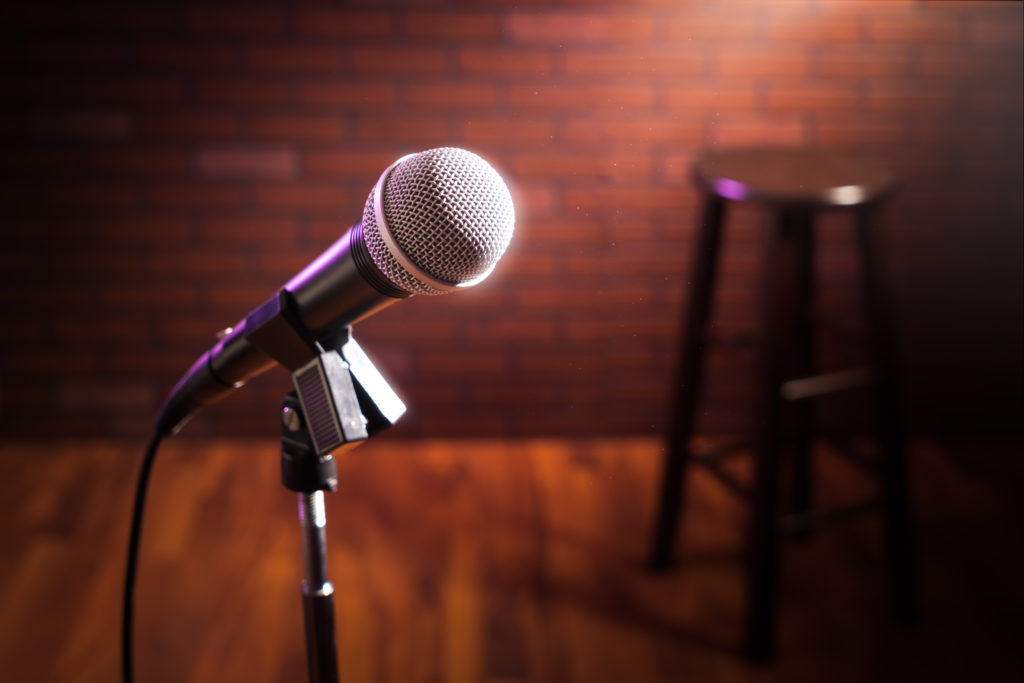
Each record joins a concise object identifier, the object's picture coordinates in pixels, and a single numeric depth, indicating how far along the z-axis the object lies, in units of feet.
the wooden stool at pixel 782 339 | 5.64
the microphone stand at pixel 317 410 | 2.63
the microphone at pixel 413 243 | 2.46
